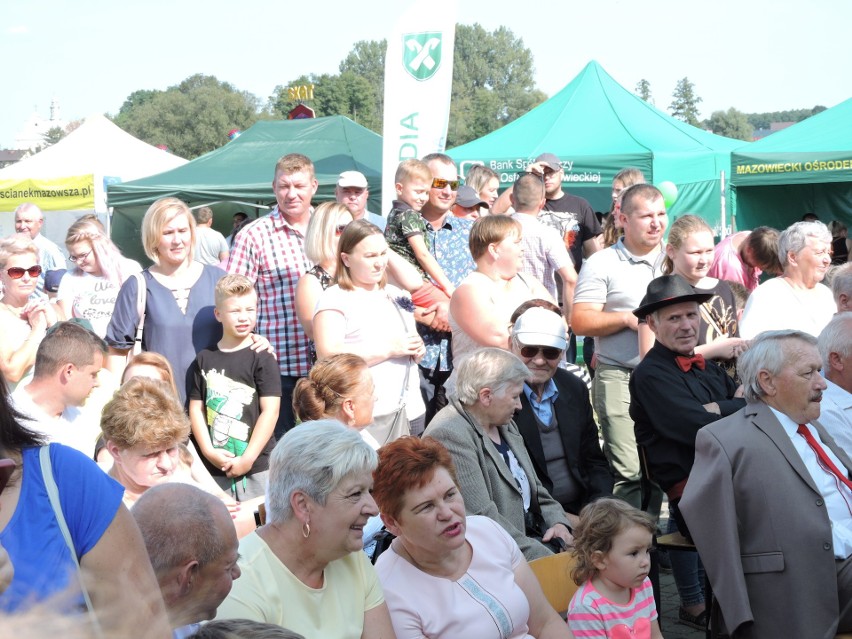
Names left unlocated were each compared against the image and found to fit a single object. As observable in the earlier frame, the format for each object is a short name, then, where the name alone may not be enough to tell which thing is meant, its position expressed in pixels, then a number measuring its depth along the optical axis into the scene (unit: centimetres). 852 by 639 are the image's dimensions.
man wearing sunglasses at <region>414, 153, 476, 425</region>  549
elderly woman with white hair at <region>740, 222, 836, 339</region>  536
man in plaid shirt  527
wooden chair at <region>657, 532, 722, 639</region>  386
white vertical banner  859
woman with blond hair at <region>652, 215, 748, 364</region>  512
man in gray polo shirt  529
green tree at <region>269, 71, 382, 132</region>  8756
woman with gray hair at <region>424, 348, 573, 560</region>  383
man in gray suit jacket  373
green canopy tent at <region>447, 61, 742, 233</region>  1184
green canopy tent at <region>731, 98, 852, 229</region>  1077
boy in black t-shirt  477
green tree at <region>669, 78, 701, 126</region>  10370
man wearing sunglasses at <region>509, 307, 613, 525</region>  447
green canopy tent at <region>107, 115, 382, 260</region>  1473
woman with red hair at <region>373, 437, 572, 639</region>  301
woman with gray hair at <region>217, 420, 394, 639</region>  268
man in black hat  445
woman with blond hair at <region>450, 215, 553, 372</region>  493
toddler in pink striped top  351
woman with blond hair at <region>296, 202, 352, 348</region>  503
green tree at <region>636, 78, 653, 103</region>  10396
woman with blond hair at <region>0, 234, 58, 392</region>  501
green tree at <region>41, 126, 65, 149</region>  8110
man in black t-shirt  787
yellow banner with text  1811
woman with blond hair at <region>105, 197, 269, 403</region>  495
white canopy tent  1823
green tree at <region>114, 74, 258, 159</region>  7825
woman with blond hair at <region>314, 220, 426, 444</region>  470
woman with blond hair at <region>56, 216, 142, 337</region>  567
